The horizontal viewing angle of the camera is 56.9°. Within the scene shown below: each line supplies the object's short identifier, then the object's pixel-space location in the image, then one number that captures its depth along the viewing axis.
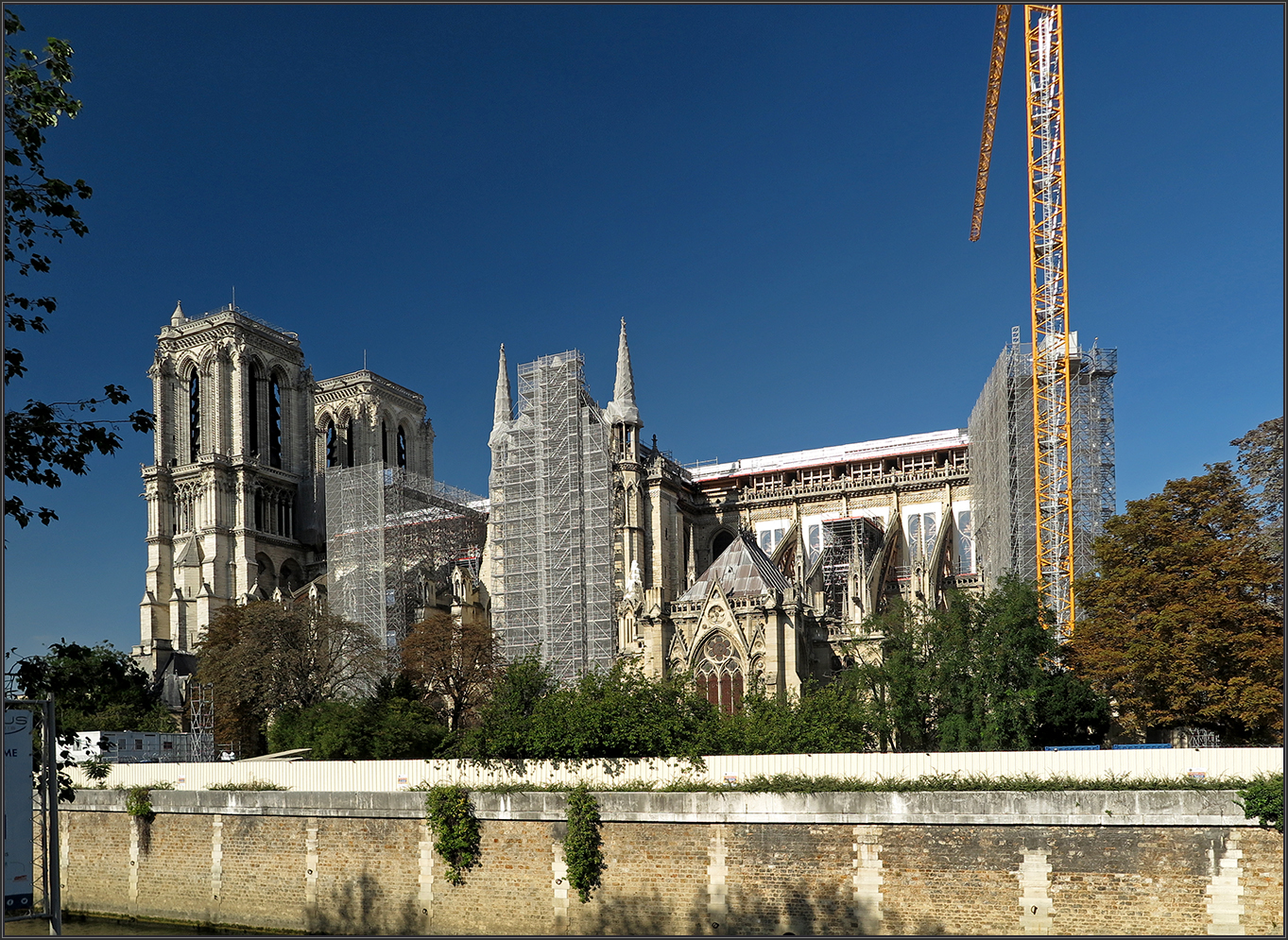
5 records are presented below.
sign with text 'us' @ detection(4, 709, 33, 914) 14.09
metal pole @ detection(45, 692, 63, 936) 13.45
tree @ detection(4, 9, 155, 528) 12.17
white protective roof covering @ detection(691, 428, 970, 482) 66.50
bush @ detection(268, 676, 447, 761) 34.44
